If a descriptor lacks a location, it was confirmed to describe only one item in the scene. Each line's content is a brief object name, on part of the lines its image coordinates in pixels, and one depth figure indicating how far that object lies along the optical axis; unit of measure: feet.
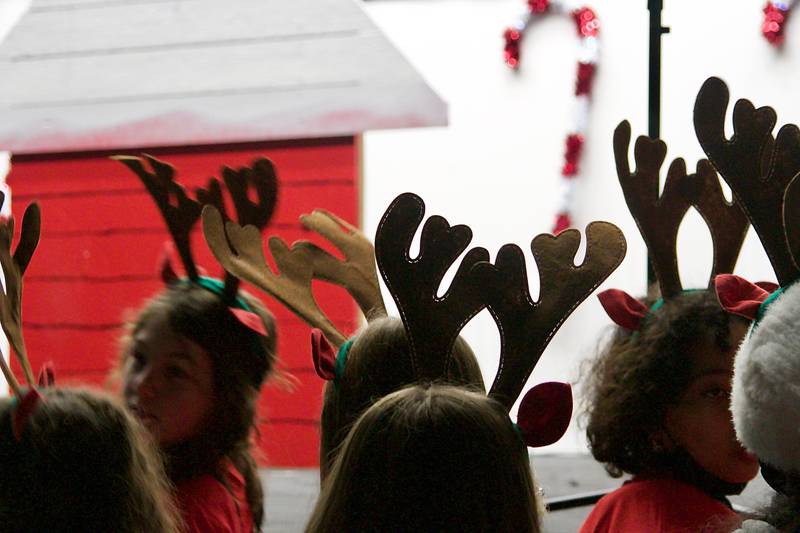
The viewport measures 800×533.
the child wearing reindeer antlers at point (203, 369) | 12.79
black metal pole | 13.49
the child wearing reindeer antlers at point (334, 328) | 11.67
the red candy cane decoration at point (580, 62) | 15.68
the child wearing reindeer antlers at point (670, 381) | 12.07
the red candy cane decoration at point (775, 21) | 15.05
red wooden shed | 16.28
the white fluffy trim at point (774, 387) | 10.71
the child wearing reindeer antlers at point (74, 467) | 11.00
